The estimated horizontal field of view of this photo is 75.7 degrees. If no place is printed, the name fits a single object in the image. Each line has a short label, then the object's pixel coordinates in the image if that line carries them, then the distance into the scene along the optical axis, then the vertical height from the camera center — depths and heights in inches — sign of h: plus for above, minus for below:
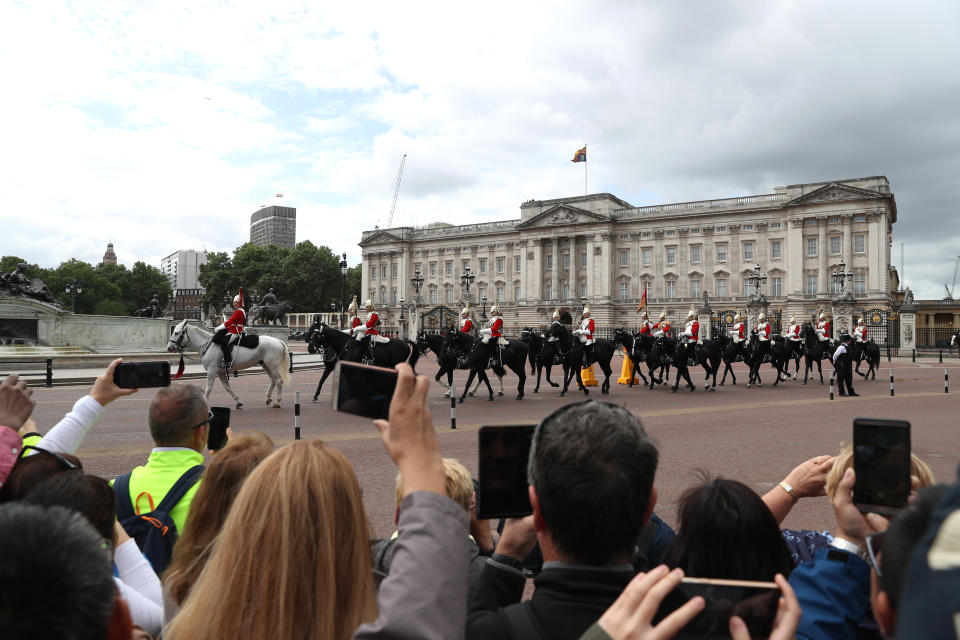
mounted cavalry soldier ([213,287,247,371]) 580.4 -11.3
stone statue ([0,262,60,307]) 1102.4 +60.2
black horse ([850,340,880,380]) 947.7 -50.9
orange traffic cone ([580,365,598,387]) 864.9 -83.1
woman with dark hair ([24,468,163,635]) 88.8 -33.0
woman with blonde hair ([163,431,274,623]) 88.6 -31.2
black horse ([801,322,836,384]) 986.7 -40.2
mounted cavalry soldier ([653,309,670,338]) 849.7 -11.3
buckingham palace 2514.8 +317.7
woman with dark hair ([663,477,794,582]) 88.7 -31.8
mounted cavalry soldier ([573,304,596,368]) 752.3 -18.8
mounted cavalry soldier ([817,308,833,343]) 1047.0 -14.3
